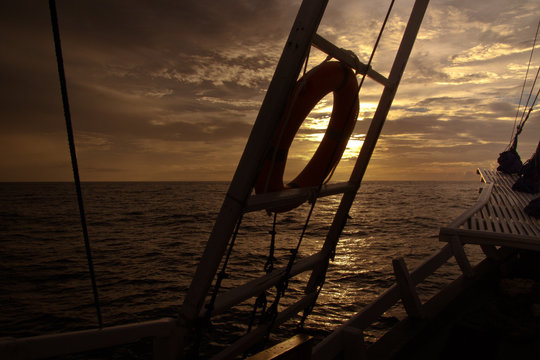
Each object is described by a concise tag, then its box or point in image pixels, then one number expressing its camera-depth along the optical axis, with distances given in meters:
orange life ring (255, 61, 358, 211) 2.75
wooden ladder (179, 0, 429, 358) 2.31
